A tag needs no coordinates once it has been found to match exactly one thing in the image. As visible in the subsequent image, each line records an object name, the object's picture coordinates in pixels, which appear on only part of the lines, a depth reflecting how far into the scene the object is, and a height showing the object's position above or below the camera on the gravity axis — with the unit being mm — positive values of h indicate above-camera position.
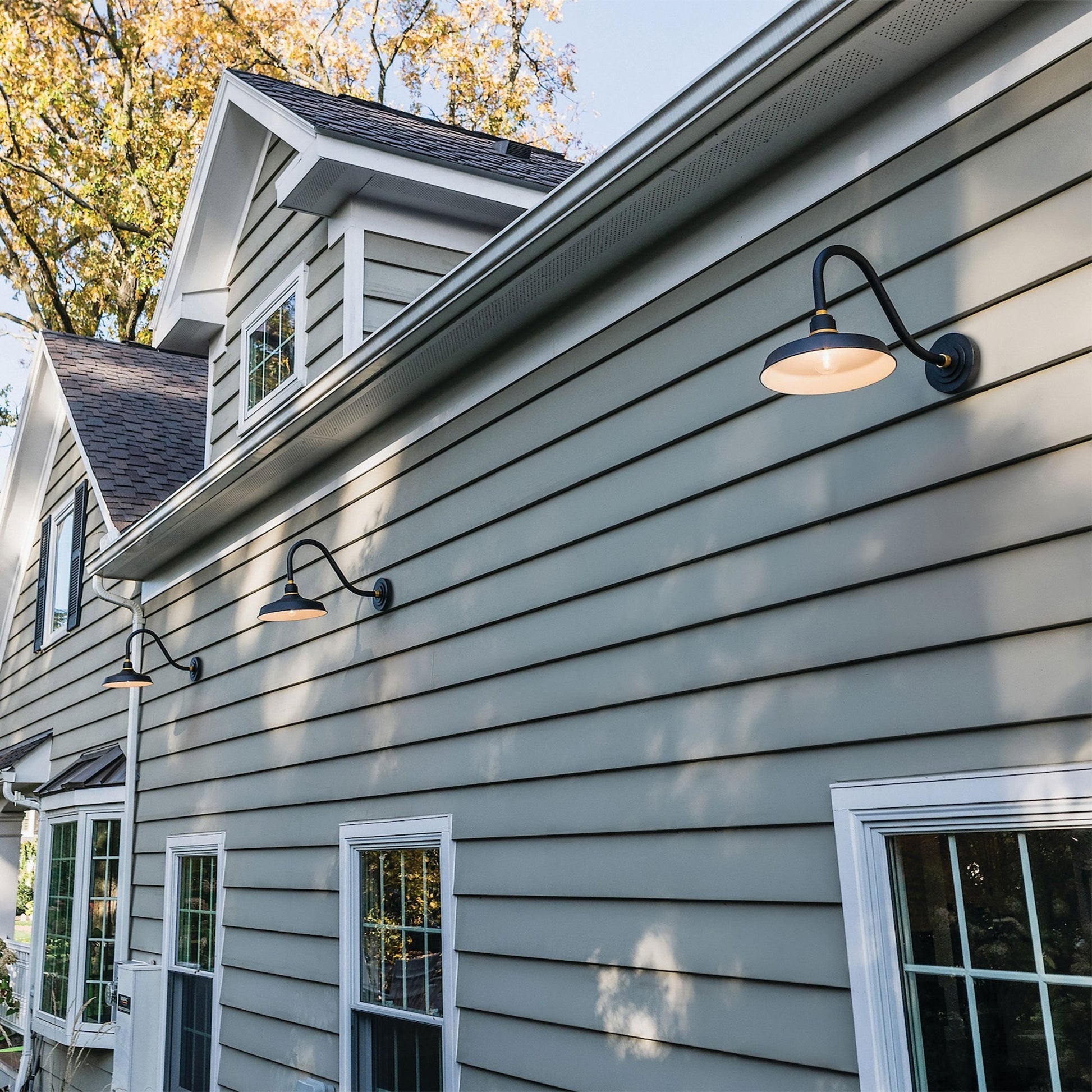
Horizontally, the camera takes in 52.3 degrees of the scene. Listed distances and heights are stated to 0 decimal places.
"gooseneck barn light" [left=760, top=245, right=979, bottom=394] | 2541 +1064
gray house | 2676 +778
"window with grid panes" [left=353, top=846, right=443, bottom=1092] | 4730 -549
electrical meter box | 7164 -1092
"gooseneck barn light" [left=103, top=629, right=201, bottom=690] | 6980 +1089
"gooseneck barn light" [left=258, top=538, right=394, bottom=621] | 5012 +1065
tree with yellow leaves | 15297 +10843
